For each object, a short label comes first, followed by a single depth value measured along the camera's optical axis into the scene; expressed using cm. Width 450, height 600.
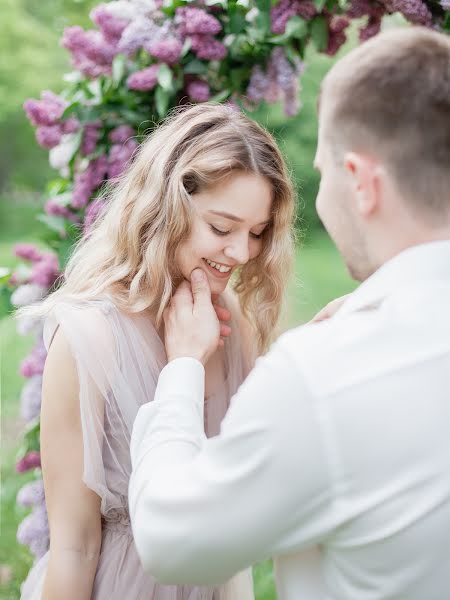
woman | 200
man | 113
